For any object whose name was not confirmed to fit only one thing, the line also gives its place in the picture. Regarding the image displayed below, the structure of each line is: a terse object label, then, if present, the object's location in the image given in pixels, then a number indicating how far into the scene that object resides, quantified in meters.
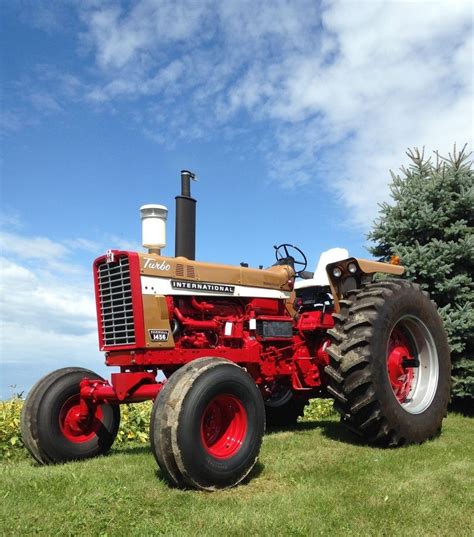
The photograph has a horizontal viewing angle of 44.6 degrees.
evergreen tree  9.23
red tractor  4.60
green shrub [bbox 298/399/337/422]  9.90
